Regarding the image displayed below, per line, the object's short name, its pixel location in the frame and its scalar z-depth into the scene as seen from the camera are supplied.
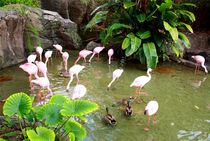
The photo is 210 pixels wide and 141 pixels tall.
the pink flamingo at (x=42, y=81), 3.41
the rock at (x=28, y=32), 5.40
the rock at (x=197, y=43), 7.06
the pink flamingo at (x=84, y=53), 5.81
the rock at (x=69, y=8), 9.47
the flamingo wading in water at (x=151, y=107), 2.83
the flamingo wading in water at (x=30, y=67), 3.88
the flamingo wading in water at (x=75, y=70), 4.19
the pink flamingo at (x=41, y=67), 4.07
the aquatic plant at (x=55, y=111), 1.92
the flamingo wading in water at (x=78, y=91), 3.13
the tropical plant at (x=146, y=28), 5.30
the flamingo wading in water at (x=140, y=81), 3.76
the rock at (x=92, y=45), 7.92
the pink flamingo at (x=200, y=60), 5.45
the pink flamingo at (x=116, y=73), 4.25
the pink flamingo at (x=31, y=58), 4.78
